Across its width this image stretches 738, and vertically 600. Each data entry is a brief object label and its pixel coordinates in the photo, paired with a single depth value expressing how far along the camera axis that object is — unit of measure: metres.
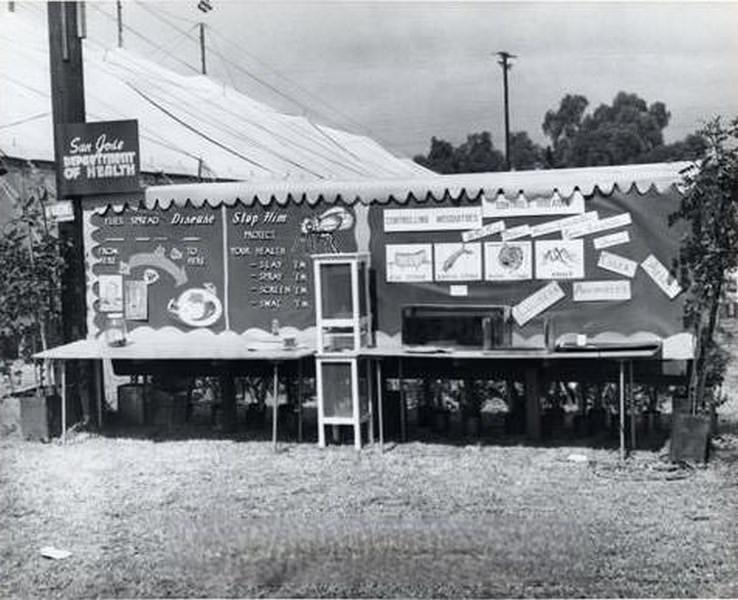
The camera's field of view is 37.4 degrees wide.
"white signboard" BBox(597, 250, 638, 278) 8.16
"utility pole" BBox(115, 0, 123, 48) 26.10
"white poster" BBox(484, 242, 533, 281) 8.41
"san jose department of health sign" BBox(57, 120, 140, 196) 9.11
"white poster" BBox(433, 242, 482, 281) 8.51
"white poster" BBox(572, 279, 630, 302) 8.20
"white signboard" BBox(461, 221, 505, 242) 8.43
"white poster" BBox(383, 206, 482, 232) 8.47
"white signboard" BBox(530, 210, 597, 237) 8.24
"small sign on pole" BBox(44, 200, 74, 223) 9.05
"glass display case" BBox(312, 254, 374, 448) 8.18
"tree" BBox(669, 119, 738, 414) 7.25
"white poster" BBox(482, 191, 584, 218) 8.27
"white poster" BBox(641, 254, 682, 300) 8.07
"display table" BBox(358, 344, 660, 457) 7.55
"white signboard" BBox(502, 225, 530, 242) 8.38
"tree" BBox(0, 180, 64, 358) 8.94
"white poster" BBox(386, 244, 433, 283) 8.62
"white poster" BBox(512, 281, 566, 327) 8.38
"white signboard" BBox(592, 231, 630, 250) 8.16
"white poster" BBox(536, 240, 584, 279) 8.30
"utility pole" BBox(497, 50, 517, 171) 43.41
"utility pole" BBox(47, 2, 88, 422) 8.98
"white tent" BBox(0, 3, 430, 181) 14.50
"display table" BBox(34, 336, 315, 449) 8.09
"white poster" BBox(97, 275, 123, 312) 9.41
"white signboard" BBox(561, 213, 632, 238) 8.15
